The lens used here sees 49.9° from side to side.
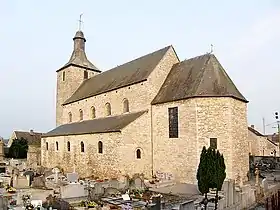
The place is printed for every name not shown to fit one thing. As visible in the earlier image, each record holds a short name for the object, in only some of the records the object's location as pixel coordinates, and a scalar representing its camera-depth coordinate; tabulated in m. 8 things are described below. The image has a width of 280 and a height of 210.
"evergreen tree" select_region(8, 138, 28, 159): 39.56
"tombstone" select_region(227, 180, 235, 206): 10.84
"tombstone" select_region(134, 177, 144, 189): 15.94
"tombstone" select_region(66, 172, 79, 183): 18.75
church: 18.20
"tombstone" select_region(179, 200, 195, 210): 8.01
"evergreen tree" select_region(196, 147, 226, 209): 11.50
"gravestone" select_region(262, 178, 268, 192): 14.46
